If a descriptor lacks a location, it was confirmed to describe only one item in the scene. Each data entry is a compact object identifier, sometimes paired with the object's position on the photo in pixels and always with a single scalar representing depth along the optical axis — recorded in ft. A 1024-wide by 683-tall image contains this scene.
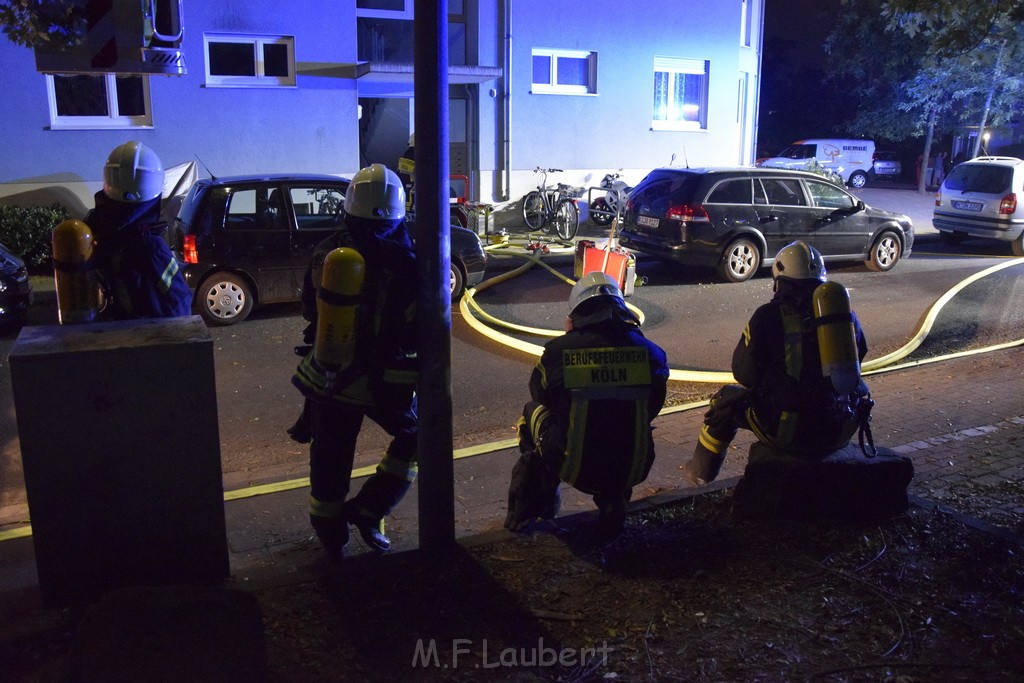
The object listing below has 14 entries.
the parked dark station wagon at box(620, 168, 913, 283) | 41.55
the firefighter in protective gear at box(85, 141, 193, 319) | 15.38
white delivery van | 107.55
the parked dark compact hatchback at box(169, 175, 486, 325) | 30.86
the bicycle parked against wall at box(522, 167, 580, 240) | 55.83
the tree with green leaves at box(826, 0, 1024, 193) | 90.12
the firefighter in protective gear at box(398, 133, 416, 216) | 44.62
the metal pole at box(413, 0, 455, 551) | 12.37
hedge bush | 40.68
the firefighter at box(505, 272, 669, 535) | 13.05
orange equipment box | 35.29
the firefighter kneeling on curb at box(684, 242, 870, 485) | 14.74
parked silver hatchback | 53.26
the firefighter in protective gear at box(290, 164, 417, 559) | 13.09
